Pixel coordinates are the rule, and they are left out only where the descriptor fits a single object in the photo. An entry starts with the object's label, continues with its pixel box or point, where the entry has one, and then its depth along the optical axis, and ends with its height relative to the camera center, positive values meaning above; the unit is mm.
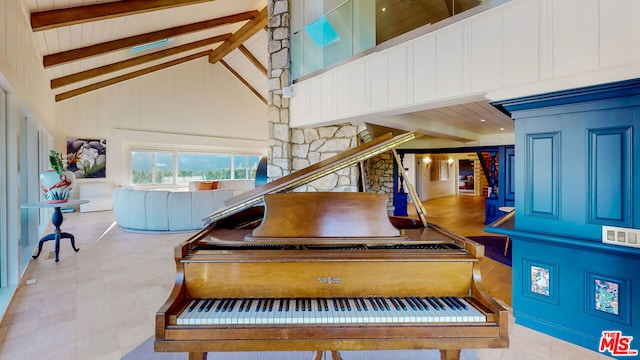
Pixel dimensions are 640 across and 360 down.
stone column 4914 +1584
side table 3704 -614
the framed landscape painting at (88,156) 8039 +698
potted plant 3764 -45
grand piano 1146 -515
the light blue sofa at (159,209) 5379 -599
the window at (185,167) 9312 +492
